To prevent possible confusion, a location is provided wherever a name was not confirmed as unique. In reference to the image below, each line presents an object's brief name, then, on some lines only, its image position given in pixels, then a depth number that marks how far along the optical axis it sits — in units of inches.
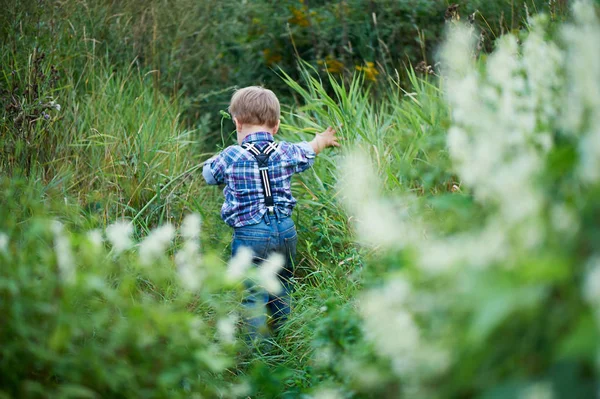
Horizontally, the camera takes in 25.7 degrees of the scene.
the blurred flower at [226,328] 120.1
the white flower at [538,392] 74.8
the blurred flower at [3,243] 116.9
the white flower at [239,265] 117.7
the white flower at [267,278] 117.4
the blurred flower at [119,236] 117.9
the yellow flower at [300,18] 207.9
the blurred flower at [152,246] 118.2
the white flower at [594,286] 70.9
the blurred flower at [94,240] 114.8
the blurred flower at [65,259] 111.0
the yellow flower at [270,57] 210.0
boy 148.8
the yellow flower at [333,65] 199.7
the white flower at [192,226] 122.1
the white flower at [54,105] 157.8
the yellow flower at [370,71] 190.3
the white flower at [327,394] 115.1
